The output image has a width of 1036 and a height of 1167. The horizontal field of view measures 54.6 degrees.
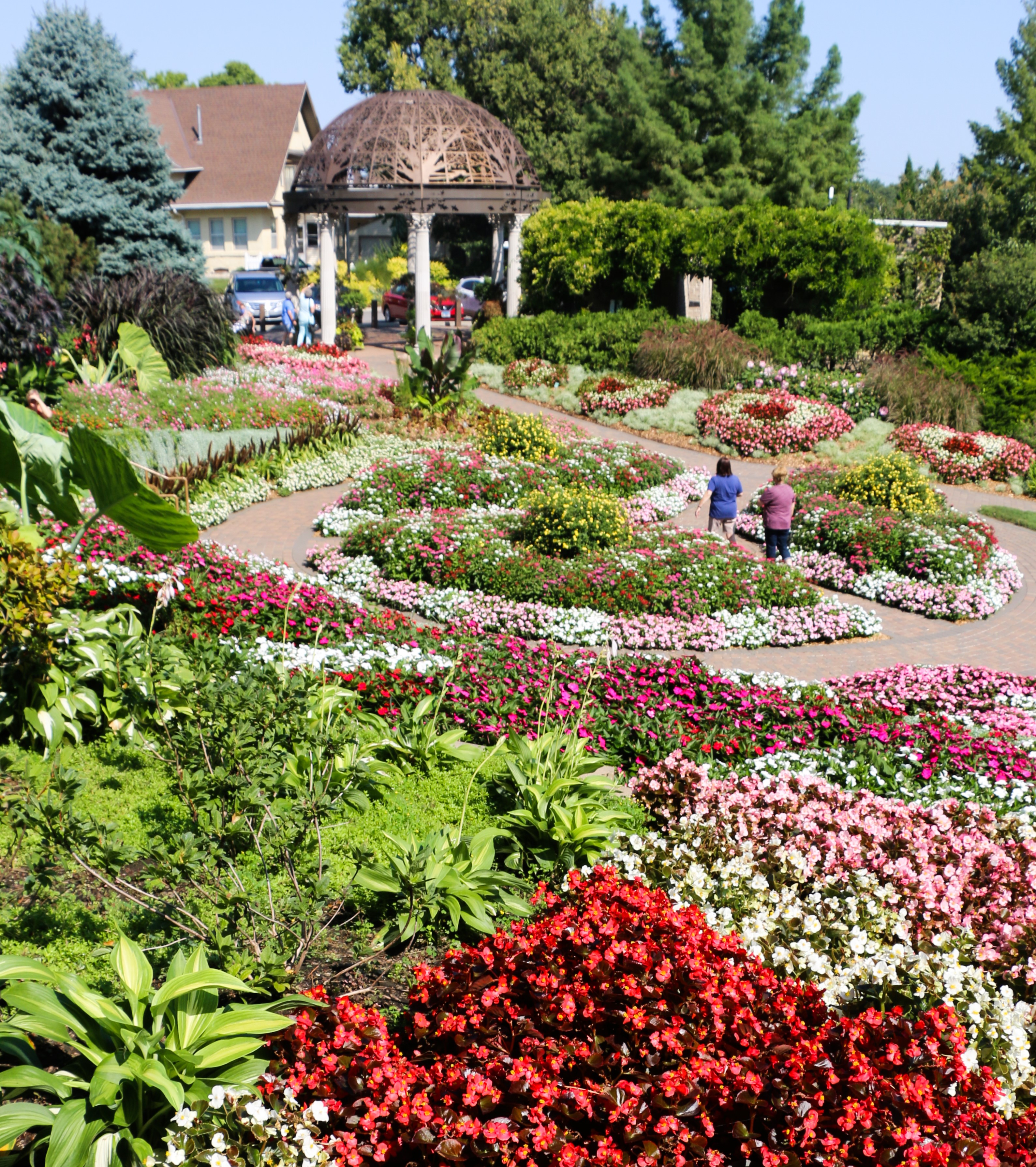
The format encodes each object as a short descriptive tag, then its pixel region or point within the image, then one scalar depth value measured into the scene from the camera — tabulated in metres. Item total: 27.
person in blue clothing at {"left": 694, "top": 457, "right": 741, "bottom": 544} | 11.49
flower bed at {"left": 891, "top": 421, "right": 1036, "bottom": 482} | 17.12
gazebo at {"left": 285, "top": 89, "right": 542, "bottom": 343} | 24.45
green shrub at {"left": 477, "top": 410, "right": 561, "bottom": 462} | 14.78
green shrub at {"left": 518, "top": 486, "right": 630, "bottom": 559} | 10.59
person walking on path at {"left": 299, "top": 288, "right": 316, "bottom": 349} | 25.75
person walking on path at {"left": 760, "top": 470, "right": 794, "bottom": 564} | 11.08
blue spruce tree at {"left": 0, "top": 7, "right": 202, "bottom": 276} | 21.16
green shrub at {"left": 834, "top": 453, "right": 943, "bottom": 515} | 12.82
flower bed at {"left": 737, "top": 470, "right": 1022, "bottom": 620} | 10.40
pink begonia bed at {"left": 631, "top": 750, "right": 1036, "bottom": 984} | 4.30
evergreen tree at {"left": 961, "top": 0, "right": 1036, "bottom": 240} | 23.80
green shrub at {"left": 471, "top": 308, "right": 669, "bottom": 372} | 23.55
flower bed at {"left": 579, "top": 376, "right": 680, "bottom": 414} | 20.09
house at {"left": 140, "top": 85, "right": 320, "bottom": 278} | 45.44
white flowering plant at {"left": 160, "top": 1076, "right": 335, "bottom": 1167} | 2.96
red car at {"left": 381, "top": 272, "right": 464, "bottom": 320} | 36.03
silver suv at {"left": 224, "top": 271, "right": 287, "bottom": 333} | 33.19
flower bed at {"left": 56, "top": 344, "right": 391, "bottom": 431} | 14.86
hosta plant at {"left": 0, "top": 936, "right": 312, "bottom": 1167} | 2.95
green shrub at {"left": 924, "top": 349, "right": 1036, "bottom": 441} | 19.83
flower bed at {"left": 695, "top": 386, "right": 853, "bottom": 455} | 17.64
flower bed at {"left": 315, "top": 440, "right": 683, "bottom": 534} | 12.38
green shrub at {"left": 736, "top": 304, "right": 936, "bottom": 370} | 22.83
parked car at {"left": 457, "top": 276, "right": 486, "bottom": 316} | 38.47
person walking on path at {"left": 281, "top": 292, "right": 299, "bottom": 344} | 26.72
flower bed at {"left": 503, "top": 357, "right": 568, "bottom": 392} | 22.17
